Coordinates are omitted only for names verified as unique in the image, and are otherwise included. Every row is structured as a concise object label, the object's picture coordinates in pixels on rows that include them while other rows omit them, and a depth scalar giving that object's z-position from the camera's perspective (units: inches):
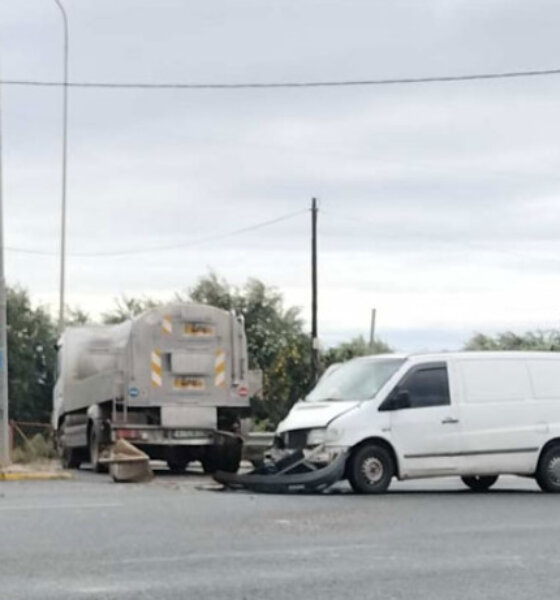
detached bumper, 694.5
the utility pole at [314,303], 1684.3
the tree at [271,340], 1839.3
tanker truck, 951.0
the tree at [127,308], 2176.4
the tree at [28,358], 2191.2
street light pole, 1612.9
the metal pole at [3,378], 927.7
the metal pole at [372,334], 2148.5
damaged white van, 708.0
